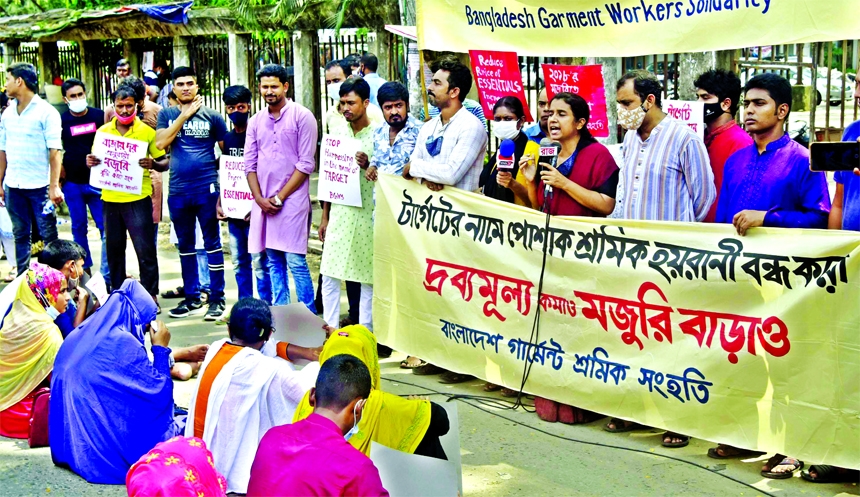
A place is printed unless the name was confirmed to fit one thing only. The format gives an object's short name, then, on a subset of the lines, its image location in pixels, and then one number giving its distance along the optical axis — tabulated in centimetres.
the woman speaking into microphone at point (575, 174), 591
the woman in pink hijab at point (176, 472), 369
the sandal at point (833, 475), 500
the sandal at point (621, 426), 587
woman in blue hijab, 543
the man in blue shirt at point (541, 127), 703
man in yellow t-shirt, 877
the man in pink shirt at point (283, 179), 786
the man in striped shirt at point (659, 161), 564
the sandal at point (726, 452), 536
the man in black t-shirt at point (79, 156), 971
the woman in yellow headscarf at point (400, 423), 436
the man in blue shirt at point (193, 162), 856
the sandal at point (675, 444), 554
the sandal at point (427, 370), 711
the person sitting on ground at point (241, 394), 494
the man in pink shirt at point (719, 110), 629
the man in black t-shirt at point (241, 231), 834
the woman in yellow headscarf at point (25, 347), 609
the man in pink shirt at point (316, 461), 331
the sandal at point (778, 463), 509
